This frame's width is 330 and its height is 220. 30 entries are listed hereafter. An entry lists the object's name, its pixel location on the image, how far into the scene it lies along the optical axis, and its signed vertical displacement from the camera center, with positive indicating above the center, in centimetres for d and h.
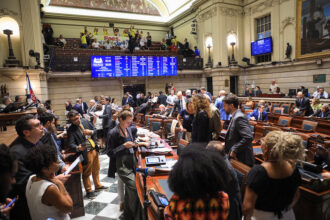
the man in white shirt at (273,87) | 1177 +11
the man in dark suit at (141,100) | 1128 -36
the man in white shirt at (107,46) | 1246 +306
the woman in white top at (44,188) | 158 -73
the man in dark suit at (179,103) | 625 -34
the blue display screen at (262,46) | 1259 +281
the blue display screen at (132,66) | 1177 +177
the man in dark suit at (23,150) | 173 -54
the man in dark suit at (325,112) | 566 -71
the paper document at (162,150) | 317 -92
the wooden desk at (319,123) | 476 -91
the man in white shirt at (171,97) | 859 -20
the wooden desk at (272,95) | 1041 -33
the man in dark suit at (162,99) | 991 -30
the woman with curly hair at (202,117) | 300 -40
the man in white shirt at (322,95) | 885 -35
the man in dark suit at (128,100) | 950 -28
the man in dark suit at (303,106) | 696 -65
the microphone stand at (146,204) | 167 -93
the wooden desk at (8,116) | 424 -39
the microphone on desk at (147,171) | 169 -67
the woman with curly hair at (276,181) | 150 -70
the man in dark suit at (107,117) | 614 -69
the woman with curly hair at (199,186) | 112 -54
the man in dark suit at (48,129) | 270 -50
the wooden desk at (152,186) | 166 -102
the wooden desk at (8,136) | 320 -69
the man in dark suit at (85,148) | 340 -95
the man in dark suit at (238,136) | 260 -61
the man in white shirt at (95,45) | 1225 +309
